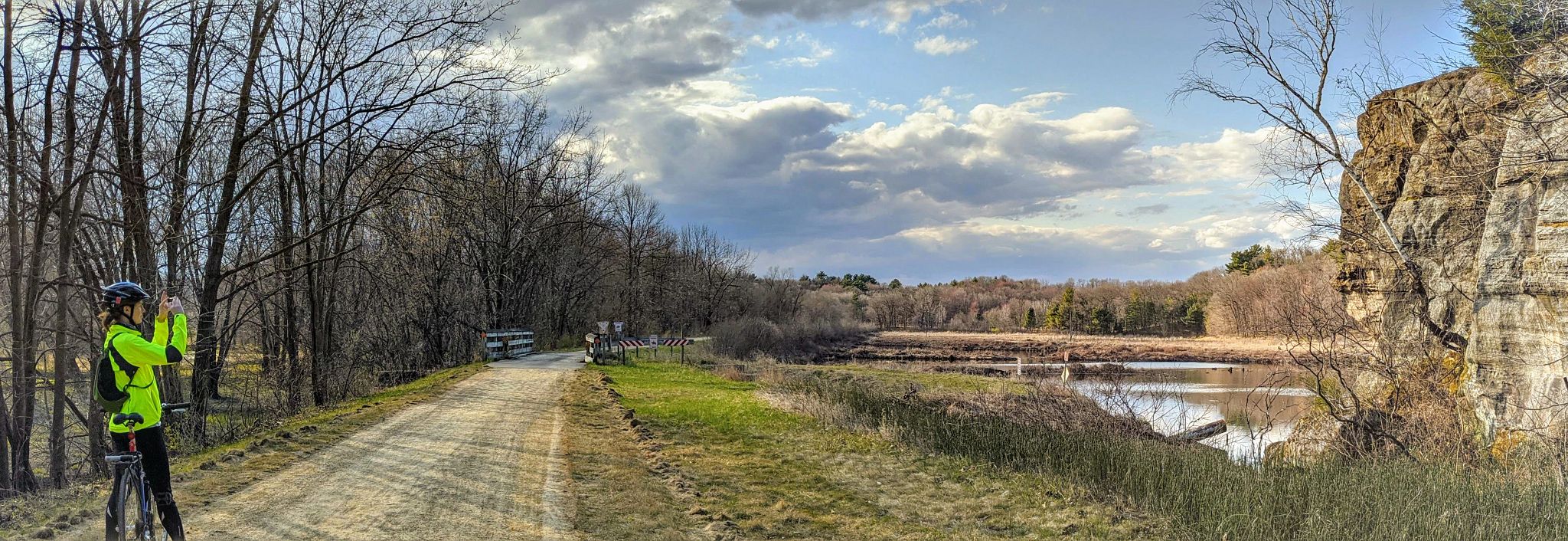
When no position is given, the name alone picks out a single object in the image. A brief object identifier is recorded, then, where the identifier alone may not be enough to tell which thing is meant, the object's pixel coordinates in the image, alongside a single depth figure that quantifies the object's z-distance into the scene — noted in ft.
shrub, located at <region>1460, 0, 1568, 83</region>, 28.32
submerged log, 59.50
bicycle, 18.60
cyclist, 18.02
